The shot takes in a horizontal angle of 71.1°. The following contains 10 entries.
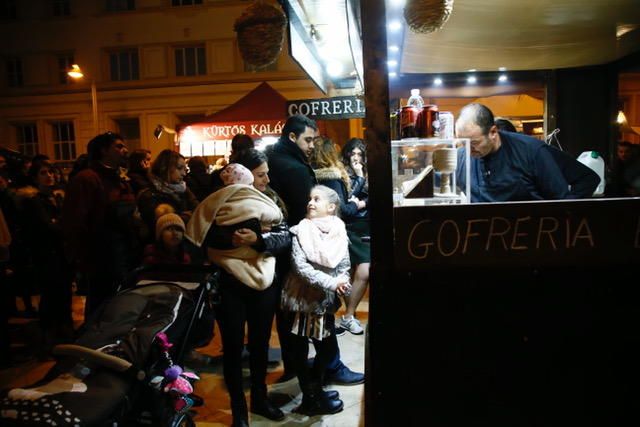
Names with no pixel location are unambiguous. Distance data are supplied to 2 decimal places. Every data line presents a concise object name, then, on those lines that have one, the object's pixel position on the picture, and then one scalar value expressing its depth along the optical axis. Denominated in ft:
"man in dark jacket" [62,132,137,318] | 12.91
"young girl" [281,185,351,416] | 10.76
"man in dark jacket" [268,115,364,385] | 11.96
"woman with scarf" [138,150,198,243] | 12.57
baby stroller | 6.45
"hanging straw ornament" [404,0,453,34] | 9.17
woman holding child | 9.94
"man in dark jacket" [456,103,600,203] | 9.46
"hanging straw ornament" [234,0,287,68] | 10.69
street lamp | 49.73
